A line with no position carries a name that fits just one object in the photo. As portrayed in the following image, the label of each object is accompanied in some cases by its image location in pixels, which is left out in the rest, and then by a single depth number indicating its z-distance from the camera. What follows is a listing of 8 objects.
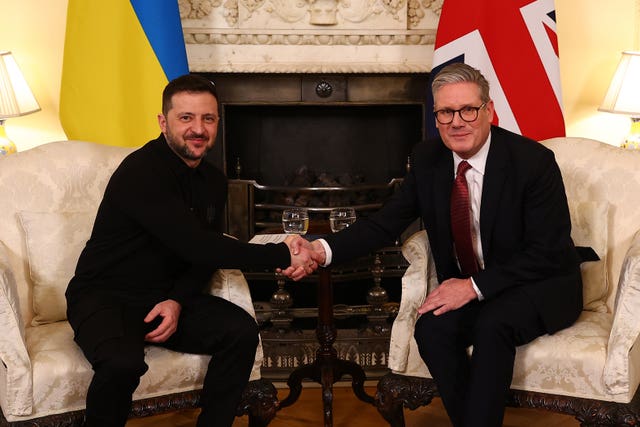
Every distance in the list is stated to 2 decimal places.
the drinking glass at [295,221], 2.55
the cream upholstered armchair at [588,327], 1.99
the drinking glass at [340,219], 2.59
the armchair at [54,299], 1.93
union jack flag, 3.29
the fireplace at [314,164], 3.21
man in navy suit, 2.00
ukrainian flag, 3.23
